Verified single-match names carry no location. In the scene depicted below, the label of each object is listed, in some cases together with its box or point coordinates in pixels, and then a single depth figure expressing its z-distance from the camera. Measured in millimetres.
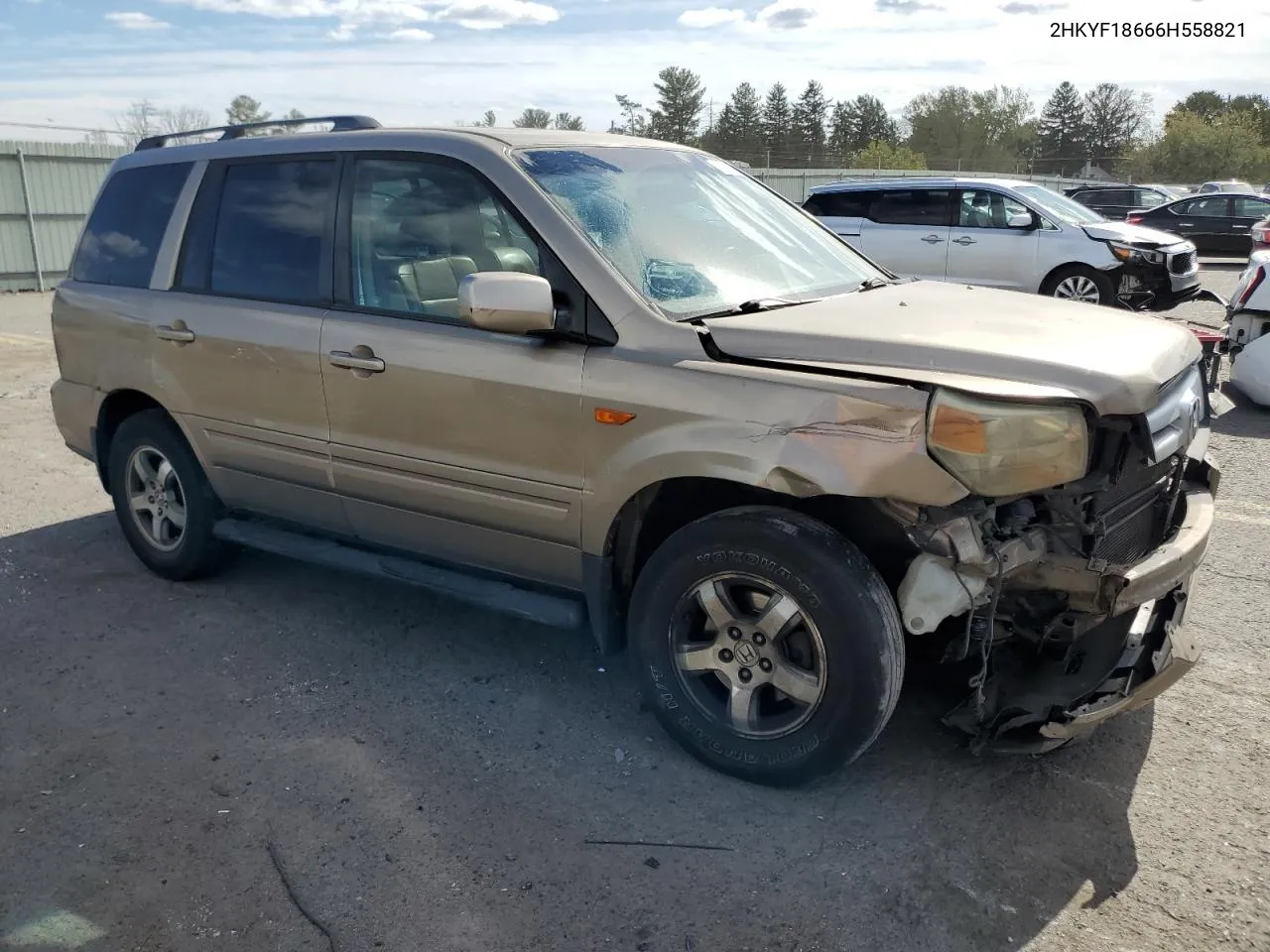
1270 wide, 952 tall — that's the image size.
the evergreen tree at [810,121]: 71875
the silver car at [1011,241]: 12508
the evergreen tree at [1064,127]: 77062
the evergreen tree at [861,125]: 75625
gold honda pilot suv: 2945
